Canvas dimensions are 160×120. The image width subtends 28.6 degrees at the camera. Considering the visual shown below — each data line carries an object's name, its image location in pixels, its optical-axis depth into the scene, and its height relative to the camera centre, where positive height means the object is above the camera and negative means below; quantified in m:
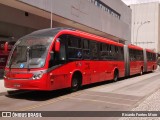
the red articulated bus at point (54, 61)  12.26 +0.03
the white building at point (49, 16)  24.57 +4.27
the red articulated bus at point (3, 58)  23.98 +0.26
